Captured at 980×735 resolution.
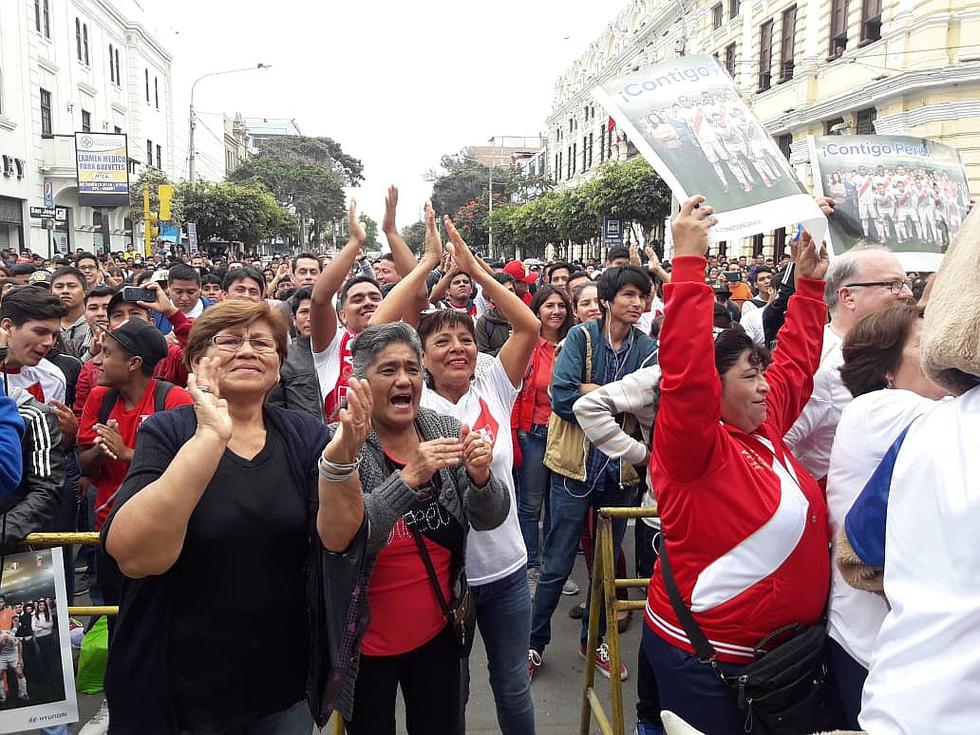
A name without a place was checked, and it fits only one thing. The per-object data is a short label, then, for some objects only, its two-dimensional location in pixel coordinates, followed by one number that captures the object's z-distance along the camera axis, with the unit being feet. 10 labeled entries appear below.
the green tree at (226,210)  109.60
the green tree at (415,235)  272.31
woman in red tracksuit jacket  6.91
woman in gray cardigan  7.52
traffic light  83.51
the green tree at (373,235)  387.26
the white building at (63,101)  94.27
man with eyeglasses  10.15
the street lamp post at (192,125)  82.01
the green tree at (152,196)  103.71
